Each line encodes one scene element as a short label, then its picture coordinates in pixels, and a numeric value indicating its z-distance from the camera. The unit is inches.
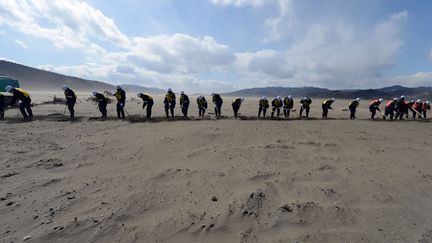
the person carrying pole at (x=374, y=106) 764.6
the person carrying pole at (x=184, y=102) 674.8
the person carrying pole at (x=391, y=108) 757.3
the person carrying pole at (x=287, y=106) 740.0
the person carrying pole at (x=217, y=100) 717.6
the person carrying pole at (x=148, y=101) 643.8
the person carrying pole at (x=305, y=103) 753.6
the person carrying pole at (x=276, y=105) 721.0
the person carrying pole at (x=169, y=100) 671.1
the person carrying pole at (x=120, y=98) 632.4
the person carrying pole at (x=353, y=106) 749.5
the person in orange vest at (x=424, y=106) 843.1
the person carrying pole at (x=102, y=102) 635.5
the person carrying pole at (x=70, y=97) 628.3
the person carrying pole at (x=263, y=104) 730.2
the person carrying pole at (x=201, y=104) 708.0
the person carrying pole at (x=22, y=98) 597.5
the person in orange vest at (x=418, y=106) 847.0
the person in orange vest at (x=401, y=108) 756.0
